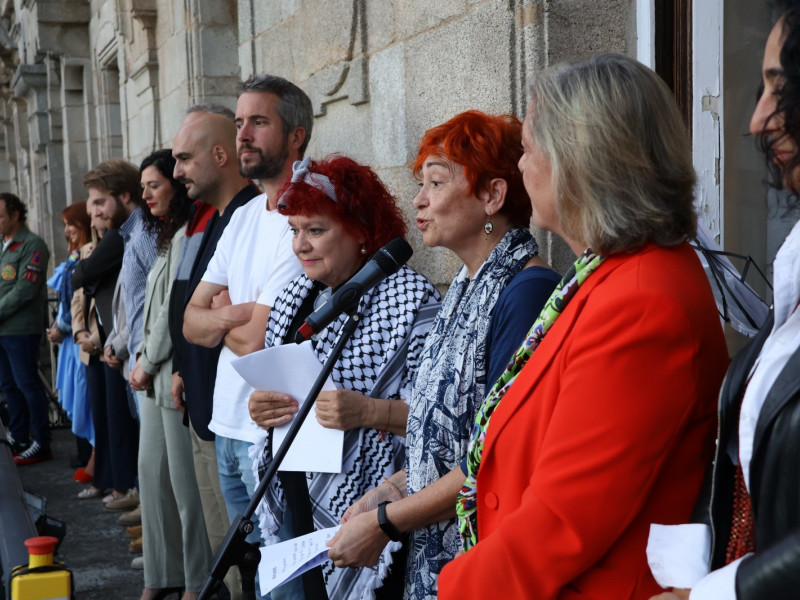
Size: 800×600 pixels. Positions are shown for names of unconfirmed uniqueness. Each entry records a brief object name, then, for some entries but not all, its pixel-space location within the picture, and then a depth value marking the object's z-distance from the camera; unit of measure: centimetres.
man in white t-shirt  313
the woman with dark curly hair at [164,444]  400
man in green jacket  750
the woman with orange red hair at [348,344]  251
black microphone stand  215
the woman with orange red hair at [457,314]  204
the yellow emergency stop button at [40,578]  147
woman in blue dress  667
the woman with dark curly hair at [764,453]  113
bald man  360
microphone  218
